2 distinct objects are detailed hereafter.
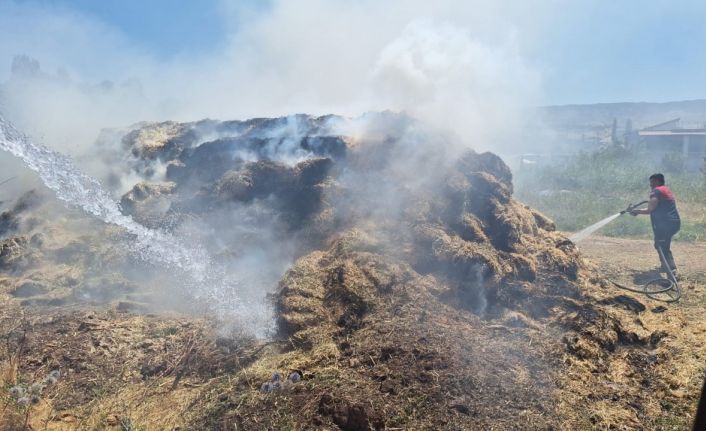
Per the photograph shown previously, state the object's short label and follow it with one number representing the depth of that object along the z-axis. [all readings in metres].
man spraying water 8.12
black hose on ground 7.09
